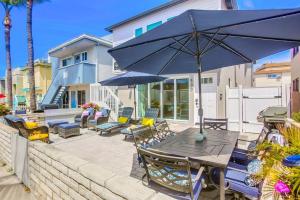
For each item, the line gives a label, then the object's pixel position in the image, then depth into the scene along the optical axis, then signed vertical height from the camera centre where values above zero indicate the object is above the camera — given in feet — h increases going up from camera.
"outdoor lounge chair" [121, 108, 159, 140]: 22.07 -2.66
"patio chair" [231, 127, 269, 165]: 8.35 -3.66
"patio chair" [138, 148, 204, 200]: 5.37 -3.27
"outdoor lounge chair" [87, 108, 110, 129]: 22.85 -3.52
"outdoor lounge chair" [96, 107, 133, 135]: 20.01 -3.91
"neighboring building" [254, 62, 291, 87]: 65.19 +11.20
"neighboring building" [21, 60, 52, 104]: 55.01 +8.95
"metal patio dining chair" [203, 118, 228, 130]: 12.94 -2.48
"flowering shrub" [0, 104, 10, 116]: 25.95 -2.15
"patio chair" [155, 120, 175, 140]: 11.36 -2.62
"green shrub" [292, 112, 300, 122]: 14.47 -2.20
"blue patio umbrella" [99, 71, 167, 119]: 19.25 +2.69
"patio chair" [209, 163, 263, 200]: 5.93 -4.02
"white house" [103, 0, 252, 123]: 22.22 +2.14
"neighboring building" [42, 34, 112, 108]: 36.26 +8.03
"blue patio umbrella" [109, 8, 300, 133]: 6.02 +3.23
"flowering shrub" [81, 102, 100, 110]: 27.29 -1.57
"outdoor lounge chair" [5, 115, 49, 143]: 14.91 -3.59
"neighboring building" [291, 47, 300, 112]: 18.21 +2.66
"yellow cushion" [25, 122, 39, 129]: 16.76 -3.31
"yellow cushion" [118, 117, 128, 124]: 22.34 -3.63
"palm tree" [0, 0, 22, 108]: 35.21 +17.57
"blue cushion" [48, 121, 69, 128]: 21.58 -3.89
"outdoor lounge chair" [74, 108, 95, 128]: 24.77 -3.41
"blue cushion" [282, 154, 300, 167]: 4.26 -2.01
